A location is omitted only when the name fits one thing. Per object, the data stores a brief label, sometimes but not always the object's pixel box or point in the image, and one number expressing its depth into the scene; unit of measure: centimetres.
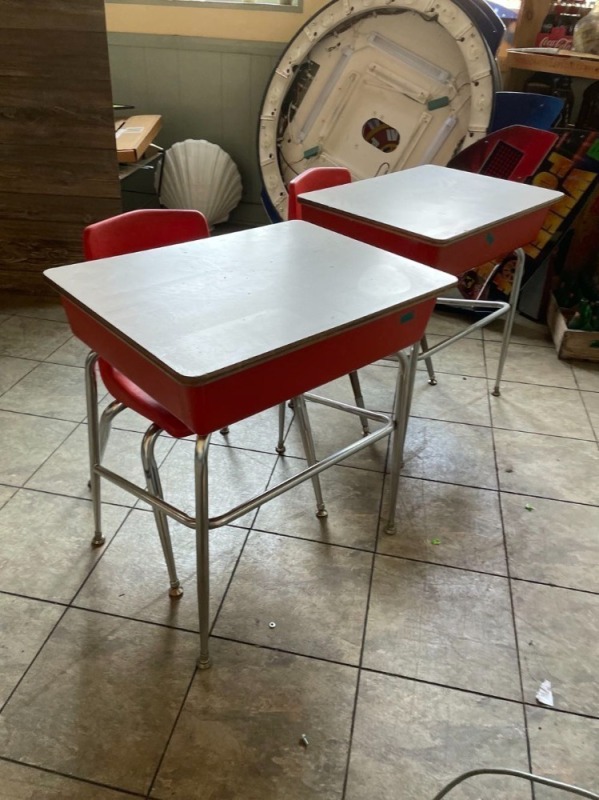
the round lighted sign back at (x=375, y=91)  271
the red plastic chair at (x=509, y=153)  252
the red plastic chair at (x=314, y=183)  185
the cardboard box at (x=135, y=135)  288
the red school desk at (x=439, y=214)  160
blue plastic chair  256
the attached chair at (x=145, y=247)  134
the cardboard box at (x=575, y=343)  260
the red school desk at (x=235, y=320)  103
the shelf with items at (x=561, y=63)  246
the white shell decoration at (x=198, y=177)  331
